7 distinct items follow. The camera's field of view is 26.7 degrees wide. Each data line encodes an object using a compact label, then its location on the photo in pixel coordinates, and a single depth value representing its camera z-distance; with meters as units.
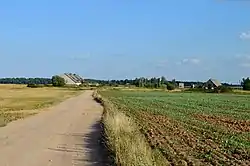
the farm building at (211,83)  177.43
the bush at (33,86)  169.25
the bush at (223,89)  139.05
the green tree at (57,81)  181.38
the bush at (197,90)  150.40
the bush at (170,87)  166.30
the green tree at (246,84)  153.24
